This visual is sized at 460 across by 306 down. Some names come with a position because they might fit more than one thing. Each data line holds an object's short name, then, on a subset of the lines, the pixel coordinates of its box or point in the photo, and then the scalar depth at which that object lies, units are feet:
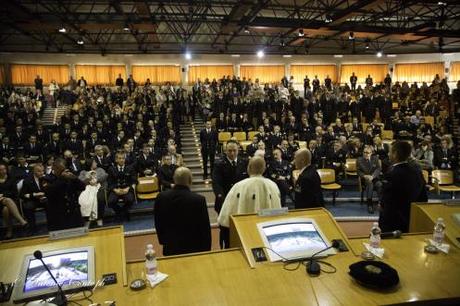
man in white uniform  10.42
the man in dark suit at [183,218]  9.87
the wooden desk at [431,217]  9.18
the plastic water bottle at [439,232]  8.71
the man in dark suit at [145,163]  26.08
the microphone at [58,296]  6.42
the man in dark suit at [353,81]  59.92
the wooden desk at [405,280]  6.59
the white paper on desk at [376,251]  8.27
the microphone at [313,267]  7.48
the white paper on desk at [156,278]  7.28
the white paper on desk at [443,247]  8.43
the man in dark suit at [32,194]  20.44
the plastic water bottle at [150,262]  7.53
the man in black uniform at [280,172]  23.03
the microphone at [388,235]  9.31
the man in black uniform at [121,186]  21.65
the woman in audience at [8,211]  19.29
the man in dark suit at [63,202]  14.21
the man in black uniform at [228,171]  14.63
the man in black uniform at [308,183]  10.85
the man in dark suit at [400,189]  10.47
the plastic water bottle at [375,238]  8.54
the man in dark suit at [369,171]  23.25
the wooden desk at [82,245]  7.34
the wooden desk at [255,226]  8.40
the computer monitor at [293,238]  8.11
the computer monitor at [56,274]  6.69
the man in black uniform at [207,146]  29.94
